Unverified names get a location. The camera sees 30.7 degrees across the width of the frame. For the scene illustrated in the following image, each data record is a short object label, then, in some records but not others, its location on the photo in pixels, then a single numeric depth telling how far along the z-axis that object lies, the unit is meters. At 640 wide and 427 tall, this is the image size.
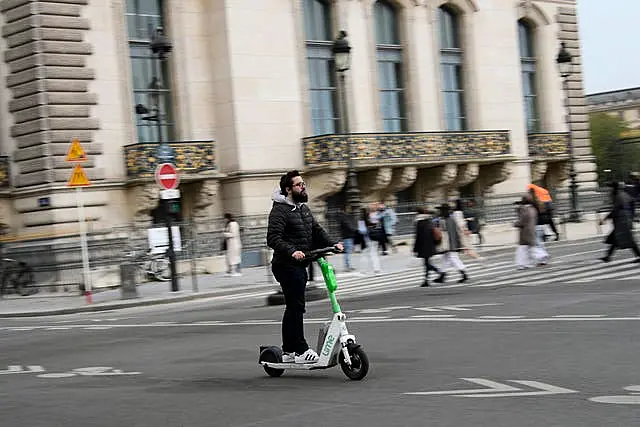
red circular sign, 26.38
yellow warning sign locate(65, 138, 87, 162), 25.22
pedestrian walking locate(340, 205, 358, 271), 30.66
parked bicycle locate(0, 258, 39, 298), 30.22
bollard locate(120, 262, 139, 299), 26.36
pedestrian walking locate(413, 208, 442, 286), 24.17
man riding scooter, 10.51
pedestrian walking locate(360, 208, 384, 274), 29.61
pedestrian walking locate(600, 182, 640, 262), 24.14
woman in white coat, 31.48
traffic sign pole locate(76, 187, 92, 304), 25.61
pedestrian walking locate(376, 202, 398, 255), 36.31
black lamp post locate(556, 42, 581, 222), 41.72
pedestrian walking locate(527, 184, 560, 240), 32.53
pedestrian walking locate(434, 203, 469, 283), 24.30
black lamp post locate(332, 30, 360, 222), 30.00
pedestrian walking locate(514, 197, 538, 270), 25.83
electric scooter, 9.91
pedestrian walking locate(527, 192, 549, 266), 26.20
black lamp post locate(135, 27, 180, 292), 26.58
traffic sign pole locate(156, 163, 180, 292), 26.44
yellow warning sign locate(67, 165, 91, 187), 25.80
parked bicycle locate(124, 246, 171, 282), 31.67
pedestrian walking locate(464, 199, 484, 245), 39.50
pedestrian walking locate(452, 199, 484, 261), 26.40
